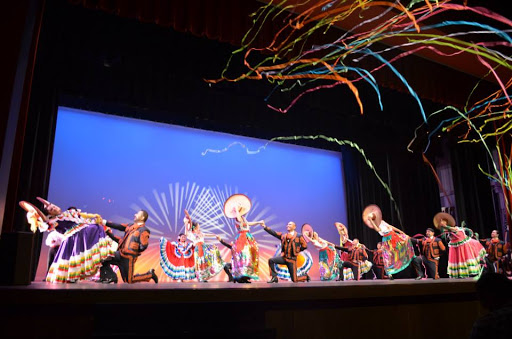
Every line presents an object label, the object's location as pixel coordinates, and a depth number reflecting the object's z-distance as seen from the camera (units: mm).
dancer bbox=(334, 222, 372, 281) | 7352
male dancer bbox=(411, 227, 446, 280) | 6578
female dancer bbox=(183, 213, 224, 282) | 6070
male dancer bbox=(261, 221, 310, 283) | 6004
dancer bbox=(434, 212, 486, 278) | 6281
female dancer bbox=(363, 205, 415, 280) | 6723
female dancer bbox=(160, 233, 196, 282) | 5934
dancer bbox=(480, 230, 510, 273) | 7215
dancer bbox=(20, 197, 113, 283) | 4582
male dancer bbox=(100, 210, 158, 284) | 5074
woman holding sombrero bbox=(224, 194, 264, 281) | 5879
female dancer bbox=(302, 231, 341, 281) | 7085
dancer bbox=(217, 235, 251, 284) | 6234
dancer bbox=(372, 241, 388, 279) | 7750
